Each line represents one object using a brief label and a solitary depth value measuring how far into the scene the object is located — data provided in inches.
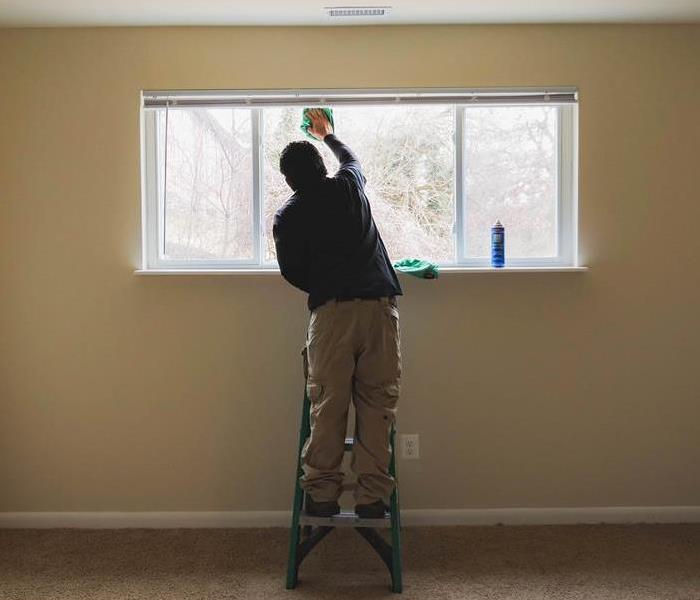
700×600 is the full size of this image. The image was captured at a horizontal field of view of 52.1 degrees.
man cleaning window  99.3
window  124.1
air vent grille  111.0
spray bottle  120.7
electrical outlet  122.0
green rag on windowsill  114.1
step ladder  99.4
